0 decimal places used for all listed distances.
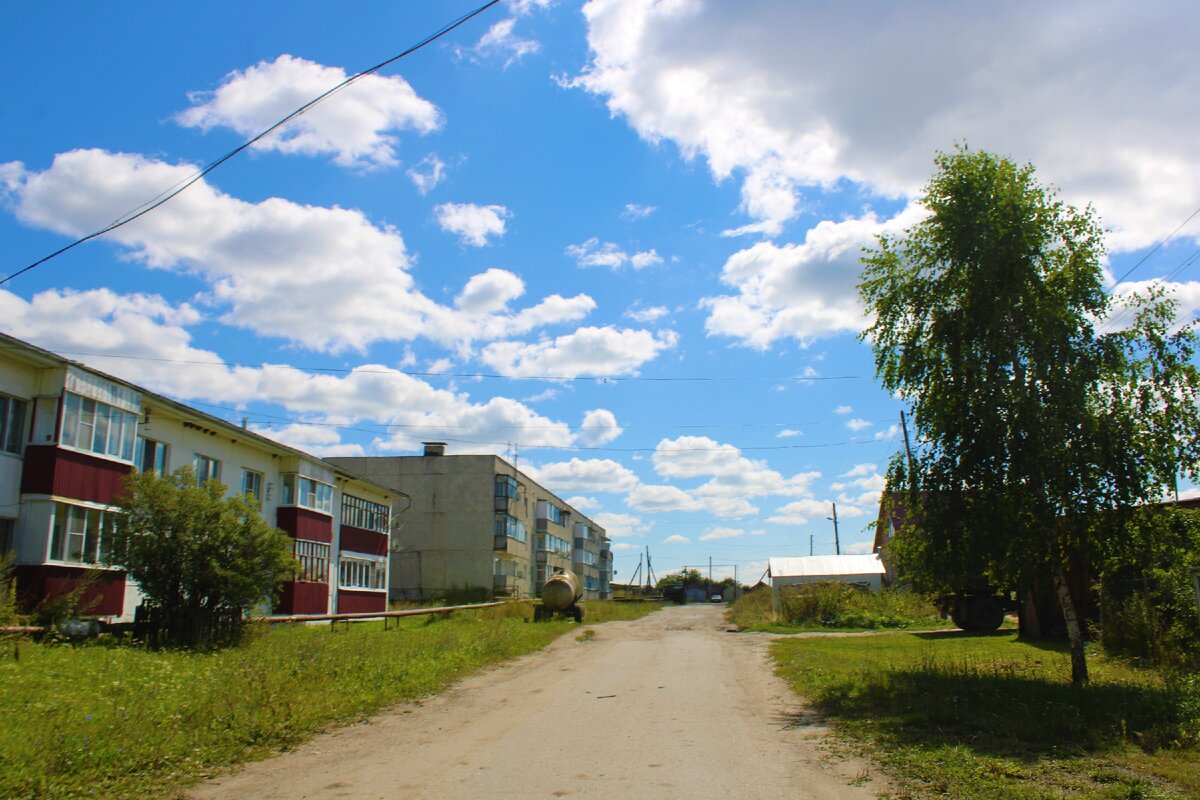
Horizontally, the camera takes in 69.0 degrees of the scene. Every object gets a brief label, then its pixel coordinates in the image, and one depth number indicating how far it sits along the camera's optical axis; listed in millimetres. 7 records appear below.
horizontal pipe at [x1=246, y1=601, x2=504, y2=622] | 24359
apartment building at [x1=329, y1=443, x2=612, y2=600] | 60469
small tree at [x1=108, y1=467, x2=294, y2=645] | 18469
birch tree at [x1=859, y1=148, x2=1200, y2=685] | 12867
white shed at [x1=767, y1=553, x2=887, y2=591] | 43031
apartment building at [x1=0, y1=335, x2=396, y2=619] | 19297
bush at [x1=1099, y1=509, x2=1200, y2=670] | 13398
